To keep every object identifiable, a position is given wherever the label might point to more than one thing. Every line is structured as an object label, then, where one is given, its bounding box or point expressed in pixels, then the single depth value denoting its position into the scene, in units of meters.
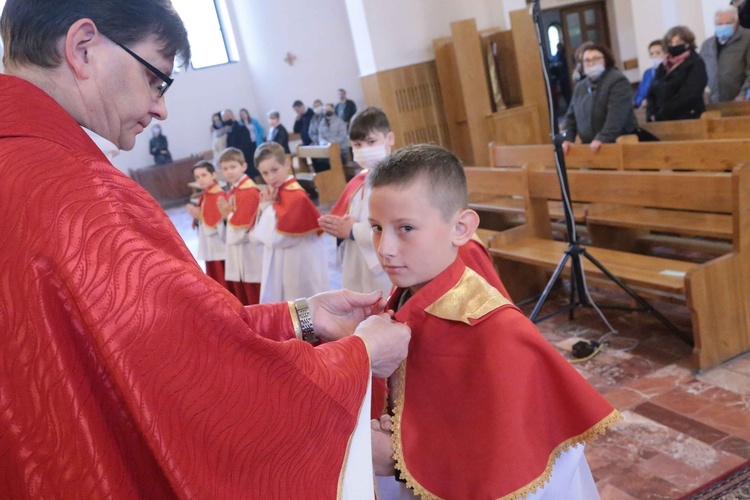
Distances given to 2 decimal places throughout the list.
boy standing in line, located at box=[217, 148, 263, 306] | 5.20
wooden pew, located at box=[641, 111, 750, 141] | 5.10
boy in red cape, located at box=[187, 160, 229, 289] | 5.72
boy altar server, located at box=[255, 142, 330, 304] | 4.55
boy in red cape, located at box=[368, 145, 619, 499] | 1.45
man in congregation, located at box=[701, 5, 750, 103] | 6.34
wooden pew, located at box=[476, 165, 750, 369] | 3.38
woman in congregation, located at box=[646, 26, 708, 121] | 5.78
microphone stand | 3.72
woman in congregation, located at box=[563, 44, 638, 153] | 5.39
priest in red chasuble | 1.05
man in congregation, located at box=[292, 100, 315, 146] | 13.39
